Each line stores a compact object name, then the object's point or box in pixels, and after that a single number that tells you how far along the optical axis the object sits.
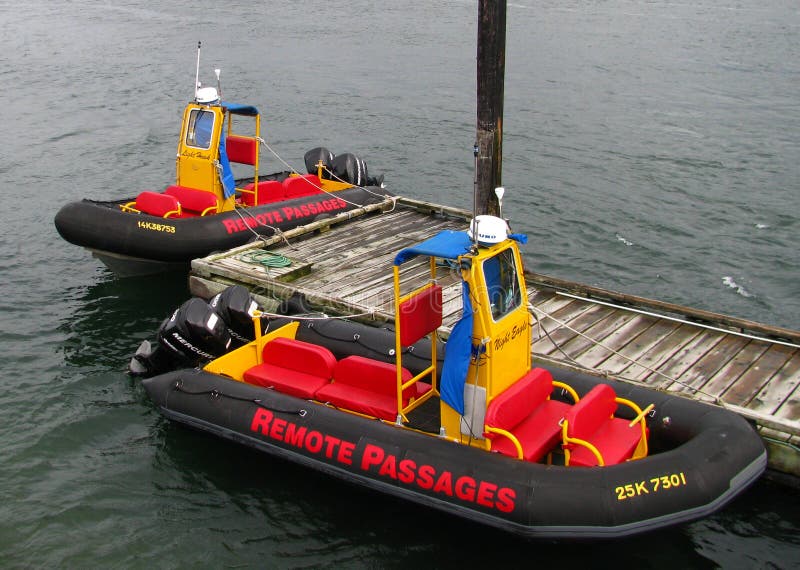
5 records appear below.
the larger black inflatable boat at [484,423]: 6.52
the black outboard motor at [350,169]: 14.91
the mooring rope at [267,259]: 11.21
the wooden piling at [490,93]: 9.81
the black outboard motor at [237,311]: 9.23
